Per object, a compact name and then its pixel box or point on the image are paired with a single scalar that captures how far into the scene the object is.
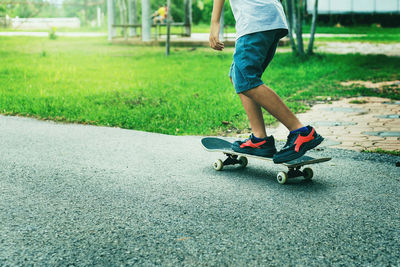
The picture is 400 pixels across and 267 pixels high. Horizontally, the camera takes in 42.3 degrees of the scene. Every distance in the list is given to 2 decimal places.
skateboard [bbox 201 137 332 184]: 3.89
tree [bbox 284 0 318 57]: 14.71
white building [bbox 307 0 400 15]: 34.72
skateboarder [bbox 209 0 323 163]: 3.90
